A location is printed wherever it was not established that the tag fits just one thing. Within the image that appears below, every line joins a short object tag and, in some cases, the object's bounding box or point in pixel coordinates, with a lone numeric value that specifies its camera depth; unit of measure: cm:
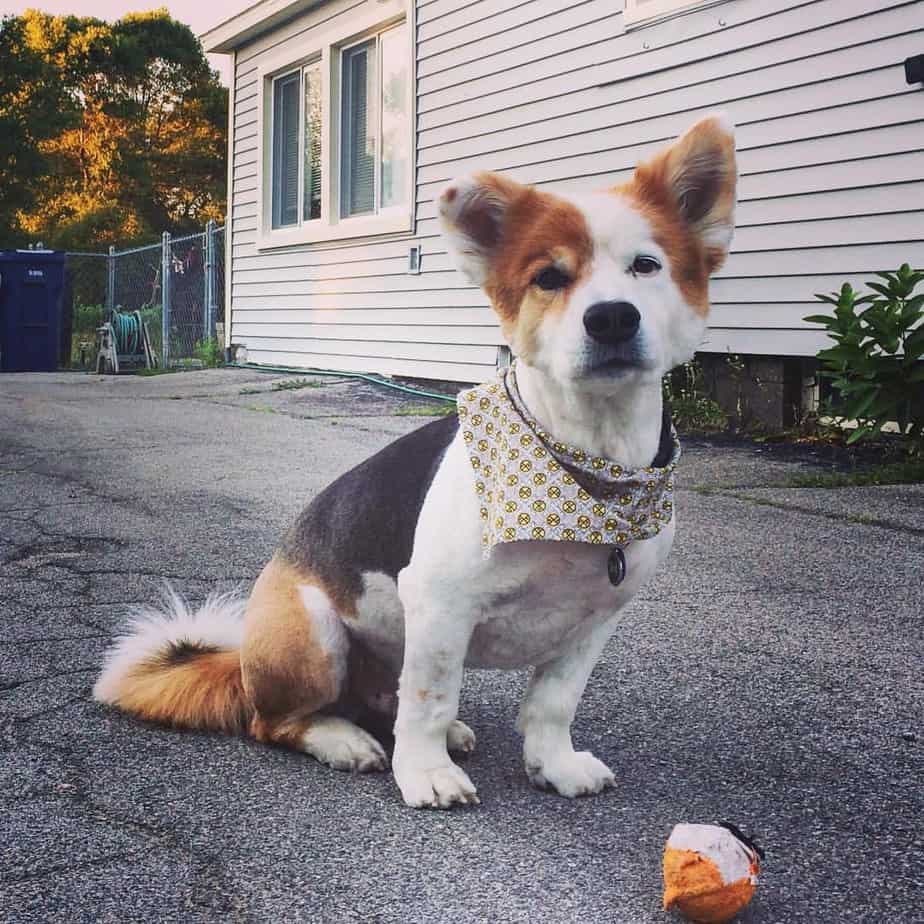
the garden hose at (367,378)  1021
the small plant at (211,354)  1538
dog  213
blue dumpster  1672
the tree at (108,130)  3494
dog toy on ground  184
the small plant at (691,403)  825
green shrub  639
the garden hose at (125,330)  1725
